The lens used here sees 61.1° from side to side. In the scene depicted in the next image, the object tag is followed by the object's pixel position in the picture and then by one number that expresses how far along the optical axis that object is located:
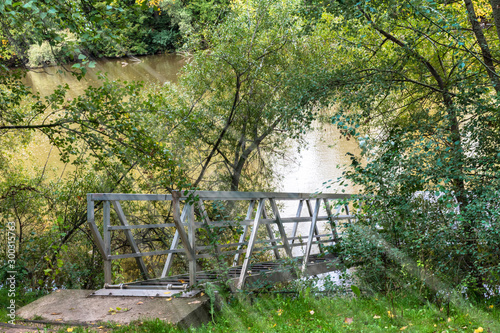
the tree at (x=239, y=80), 10.29
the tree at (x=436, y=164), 5.11
